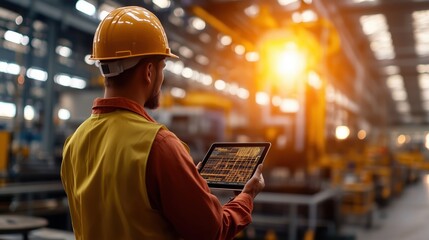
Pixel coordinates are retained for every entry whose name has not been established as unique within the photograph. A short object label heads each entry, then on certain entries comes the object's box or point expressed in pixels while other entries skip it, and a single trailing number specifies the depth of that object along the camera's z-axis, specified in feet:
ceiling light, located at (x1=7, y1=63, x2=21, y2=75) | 42.63
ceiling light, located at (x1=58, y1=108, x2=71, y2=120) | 63.70
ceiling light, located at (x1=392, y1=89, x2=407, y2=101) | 87.02
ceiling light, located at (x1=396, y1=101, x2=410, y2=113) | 104.99
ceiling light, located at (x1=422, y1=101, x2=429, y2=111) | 102.63
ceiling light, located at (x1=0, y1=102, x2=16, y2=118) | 53.91
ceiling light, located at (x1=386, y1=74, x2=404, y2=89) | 68.10
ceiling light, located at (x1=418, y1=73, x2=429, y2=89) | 65.69
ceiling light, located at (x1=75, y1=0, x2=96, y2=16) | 30.07
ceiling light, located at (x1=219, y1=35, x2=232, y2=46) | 36.86
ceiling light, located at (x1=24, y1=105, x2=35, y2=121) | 53.71
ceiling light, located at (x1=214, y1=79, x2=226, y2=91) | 65.51
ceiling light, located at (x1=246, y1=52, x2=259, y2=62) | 22.17
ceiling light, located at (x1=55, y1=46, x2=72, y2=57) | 46.50
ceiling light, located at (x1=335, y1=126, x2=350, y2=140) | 46.40
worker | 4.21
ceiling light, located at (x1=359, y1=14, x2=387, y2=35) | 40.24
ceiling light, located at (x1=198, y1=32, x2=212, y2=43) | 37.96
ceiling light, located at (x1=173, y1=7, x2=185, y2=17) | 29.84
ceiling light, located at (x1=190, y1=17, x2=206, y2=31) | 36.25
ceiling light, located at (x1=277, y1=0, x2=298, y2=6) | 22.49
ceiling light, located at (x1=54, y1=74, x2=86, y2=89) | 51.47
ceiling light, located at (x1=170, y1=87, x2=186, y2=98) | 64.34
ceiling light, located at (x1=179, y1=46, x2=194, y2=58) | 46.90
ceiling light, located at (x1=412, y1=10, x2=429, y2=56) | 39.11
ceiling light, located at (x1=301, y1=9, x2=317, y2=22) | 27.71
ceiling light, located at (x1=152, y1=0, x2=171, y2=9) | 27.43
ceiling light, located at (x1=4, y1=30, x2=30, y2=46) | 35.94
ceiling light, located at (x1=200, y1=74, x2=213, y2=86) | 60.17
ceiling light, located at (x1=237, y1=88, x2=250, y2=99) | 71.97
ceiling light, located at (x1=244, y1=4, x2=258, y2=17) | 19.76
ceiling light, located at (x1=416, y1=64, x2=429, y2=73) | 57.36
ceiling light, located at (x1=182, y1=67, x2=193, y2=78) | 55.11
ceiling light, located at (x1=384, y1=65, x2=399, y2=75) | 59.90
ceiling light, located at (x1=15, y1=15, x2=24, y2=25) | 28.13
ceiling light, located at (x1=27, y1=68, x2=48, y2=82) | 50.36
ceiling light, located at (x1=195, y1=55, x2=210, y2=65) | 51.55
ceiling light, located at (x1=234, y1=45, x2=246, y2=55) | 26.29
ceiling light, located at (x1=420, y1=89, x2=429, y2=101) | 86.27
